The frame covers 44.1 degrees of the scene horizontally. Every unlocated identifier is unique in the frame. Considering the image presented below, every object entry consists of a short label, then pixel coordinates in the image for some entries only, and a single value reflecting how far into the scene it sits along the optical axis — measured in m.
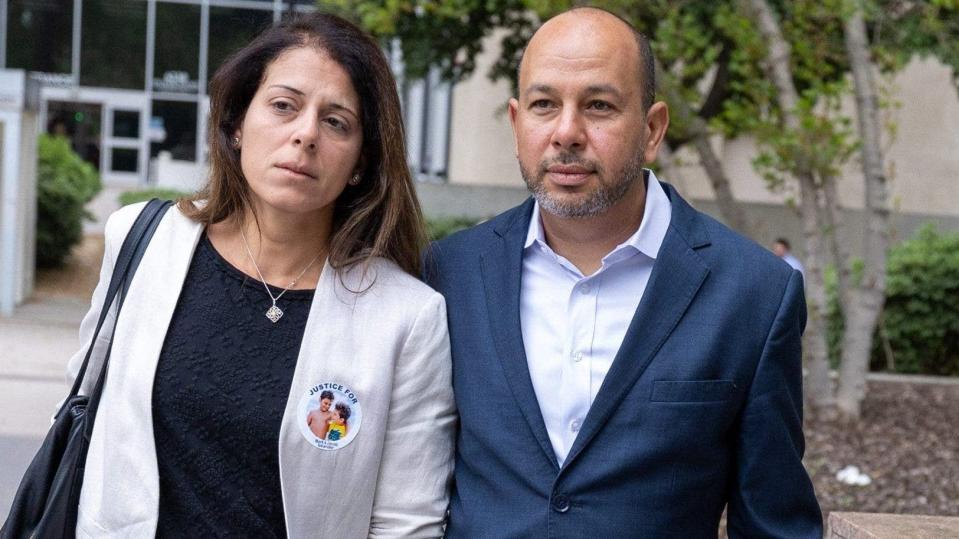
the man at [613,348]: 2.58
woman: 2.69
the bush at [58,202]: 18.17
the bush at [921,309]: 13.49
